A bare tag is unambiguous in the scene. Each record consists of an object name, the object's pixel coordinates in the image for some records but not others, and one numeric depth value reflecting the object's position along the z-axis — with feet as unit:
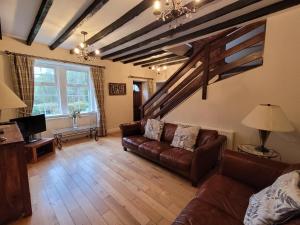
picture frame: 18.12
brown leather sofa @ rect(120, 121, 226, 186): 7.60
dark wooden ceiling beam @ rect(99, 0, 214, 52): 8.08
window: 13.75
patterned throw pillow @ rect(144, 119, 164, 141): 11.30
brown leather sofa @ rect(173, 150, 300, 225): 4.03
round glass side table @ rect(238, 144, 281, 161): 6.63
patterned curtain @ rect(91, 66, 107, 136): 16.31
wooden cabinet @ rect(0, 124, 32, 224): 5.45
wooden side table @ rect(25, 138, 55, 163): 10.66
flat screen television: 10.84
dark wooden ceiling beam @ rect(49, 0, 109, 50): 7.22
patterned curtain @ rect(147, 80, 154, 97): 22.77
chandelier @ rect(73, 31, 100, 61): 10.64
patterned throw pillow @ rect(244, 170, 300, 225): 2.99
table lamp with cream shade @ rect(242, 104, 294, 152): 5.99
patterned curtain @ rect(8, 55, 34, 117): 11.54
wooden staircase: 8.49
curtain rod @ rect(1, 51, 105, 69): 11.26
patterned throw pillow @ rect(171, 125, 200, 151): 9.29
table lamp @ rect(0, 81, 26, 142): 5.29
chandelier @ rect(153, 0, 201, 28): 5.24
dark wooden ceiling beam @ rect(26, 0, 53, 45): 7.20
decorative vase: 15.46
